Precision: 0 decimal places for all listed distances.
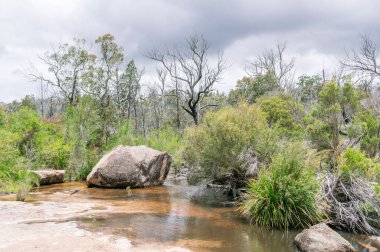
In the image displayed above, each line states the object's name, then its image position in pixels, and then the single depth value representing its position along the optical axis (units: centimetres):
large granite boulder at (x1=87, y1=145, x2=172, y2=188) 1697
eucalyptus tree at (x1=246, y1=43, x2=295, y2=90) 4595
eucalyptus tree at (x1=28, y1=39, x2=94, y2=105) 3603
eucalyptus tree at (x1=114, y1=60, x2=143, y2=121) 4012
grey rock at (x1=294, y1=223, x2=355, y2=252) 779
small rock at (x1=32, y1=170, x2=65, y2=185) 1706
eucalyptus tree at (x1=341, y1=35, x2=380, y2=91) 2000
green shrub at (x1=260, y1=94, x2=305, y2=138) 1670
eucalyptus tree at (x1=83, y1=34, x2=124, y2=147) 3531
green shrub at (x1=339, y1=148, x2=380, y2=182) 977
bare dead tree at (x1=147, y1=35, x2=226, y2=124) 3284
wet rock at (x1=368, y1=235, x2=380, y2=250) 870
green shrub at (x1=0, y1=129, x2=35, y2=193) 1411
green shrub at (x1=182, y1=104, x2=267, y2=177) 1266
